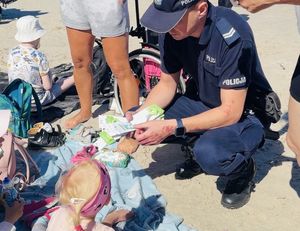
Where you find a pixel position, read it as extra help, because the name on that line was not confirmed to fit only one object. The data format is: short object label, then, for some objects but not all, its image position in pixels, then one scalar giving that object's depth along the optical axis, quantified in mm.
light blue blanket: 3111
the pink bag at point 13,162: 3193
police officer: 2932
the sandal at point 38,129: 4090
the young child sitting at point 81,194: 2332
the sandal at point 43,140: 4039
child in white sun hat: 4535
